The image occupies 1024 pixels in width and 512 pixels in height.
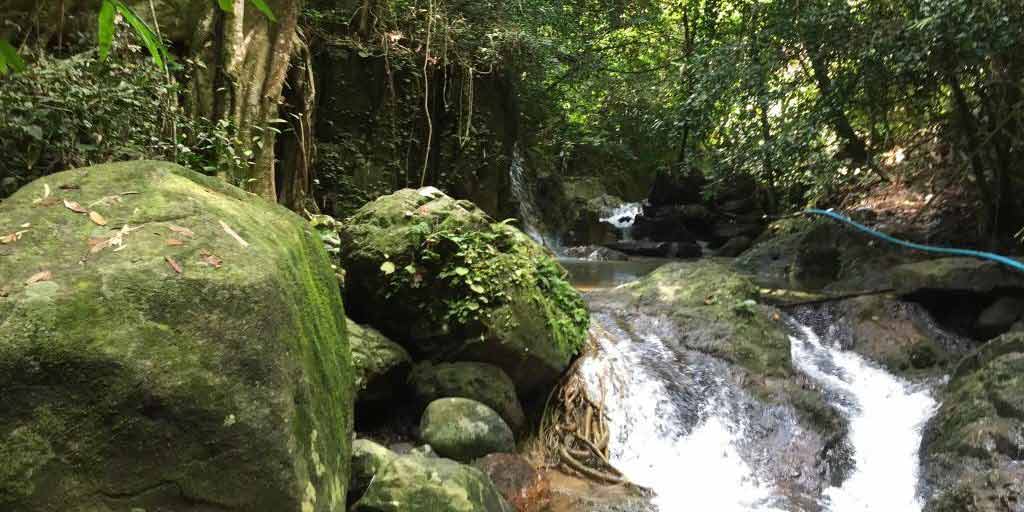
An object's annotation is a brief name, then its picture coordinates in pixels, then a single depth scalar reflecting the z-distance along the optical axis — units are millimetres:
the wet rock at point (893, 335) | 6672
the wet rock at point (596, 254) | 15414
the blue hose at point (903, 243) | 5980
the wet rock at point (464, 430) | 4352
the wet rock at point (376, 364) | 4520
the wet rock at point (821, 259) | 8922
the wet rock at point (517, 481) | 4215
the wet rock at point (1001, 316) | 6848
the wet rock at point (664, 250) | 15984
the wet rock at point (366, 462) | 3100
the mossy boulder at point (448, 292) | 4988
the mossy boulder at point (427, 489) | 3104
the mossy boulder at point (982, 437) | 3932
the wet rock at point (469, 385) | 4758
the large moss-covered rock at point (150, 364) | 1720
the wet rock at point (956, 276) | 7047
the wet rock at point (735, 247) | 15362
